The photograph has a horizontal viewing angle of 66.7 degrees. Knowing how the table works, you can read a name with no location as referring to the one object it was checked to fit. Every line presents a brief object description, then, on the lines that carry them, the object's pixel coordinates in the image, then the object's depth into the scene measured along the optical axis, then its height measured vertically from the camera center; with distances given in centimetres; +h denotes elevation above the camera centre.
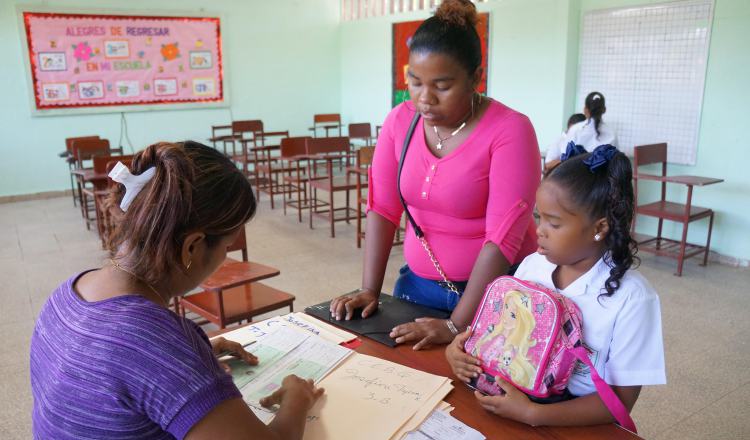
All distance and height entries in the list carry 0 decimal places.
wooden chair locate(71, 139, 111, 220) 582 -56
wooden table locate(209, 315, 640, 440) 99 -57
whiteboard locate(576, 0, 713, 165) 452 +21
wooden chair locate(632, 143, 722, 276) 414 -86
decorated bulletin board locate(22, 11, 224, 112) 689 +46
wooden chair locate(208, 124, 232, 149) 762 -52
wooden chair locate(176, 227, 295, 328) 244 -94
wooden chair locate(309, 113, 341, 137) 879 -41
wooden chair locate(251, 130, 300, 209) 624 -81
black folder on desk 135 -54
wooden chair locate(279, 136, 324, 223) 568 -58
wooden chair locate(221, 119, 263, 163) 748 -44
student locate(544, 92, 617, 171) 461 -28
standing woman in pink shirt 130 -19
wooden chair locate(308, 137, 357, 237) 527 -79
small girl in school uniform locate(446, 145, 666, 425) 100 -35
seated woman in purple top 77 -32
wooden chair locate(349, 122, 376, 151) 761 -45
